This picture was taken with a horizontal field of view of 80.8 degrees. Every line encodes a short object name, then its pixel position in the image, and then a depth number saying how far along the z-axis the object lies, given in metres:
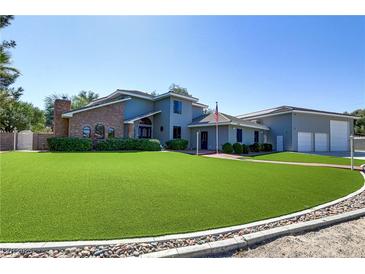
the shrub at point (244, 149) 21.09
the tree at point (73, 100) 44.97
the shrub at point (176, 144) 21.92
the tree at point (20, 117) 31.29
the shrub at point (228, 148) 20.70
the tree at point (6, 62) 9.76
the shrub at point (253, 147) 23.16
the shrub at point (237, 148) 20.66
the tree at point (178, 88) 52.82
